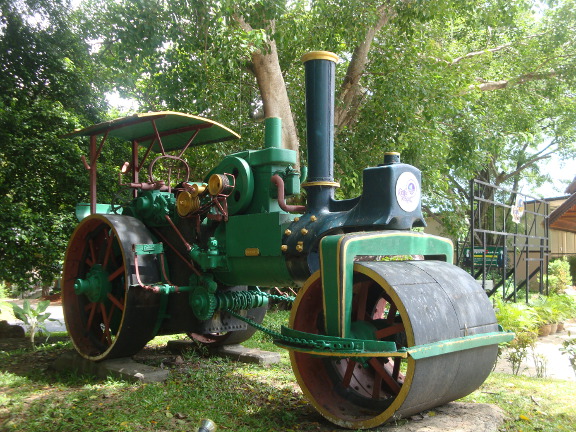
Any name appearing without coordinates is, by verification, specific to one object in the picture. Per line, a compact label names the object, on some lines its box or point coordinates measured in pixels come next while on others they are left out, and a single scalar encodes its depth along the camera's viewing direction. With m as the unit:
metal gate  9.23
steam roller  3.68
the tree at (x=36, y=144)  8.60
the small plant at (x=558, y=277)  17.98
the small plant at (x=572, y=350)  6.04
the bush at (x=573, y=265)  24.22
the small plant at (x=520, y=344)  6.56
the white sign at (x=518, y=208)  11.94
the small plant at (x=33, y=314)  7.48
